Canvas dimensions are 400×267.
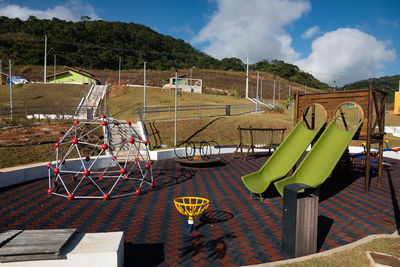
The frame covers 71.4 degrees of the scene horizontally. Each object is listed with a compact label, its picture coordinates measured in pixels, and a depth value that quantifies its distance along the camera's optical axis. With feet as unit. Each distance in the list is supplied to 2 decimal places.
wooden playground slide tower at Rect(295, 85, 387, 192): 31.81
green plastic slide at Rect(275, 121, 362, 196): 27.96
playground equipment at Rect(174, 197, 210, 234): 19.93
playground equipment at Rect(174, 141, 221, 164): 45.55
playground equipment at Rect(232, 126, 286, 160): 74.59
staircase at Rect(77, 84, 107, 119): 109.40
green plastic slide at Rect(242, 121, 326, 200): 30.01
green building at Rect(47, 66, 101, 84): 190.29
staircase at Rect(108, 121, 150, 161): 52.70
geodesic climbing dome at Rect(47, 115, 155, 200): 30.17
